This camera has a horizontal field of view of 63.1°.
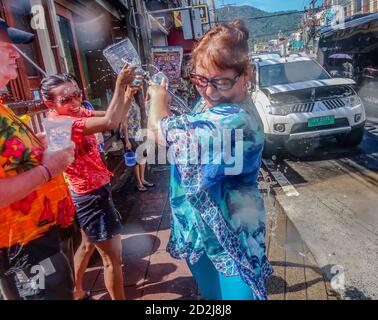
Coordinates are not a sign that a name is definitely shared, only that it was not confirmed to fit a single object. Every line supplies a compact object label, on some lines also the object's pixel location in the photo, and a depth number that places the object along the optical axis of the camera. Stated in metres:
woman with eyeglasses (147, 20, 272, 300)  1.22
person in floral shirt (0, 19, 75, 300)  1.18
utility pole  6.77
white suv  5.23
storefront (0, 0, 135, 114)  3.02
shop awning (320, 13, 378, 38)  9.66
